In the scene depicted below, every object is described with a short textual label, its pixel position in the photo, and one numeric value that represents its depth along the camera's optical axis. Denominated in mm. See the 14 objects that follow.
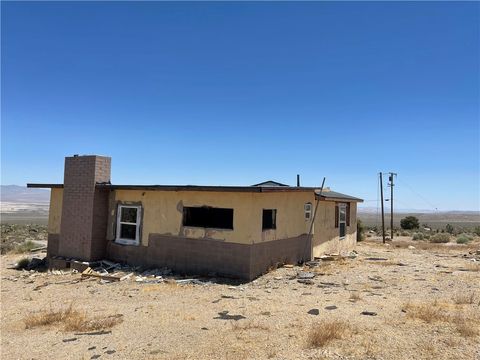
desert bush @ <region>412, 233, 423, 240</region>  33219
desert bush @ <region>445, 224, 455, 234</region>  42578
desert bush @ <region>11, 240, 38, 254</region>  21619
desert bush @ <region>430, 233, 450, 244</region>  29859
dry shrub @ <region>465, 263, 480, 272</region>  15613
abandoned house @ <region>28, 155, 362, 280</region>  13320
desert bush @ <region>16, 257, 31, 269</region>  16800
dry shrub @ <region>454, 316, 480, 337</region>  6980
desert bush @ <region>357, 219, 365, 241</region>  30512
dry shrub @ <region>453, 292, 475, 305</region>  9641
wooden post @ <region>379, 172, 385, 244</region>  36500
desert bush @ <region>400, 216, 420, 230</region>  45500
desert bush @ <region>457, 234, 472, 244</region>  29031
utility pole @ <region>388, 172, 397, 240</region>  36875
